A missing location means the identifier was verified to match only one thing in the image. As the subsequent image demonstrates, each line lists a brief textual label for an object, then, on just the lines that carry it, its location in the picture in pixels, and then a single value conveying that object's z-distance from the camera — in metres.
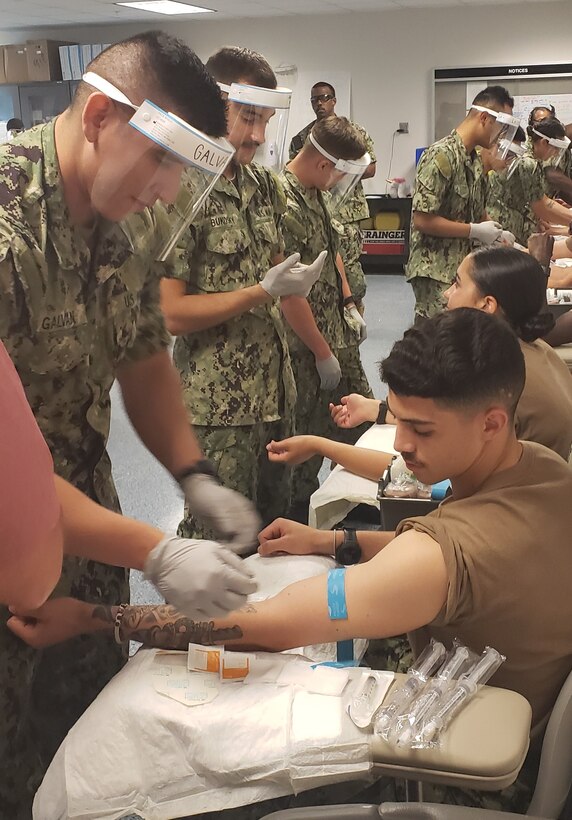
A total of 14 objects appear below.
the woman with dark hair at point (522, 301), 1.84
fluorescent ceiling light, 7.68
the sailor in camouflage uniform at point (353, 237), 4.21
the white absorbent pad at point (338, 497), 1.89
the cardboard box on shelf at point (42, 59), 9.02
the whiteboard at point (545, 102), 8.39
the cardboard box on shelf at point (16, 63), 9.14
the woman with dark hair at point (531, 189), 4.46
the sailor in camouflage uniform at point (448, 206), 3.54
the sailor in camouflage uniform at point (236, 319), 2.08
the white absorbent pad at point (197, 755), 0.98
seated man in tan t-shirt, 1.09
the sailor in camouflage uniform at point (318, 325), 2.70
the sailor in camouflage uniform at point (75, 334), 1.15
